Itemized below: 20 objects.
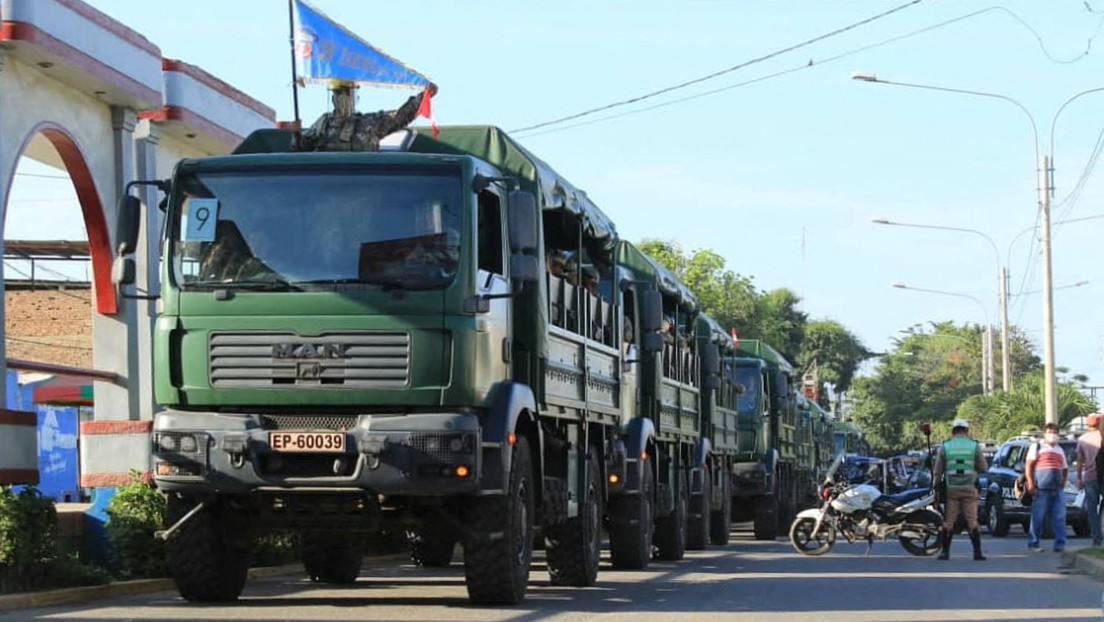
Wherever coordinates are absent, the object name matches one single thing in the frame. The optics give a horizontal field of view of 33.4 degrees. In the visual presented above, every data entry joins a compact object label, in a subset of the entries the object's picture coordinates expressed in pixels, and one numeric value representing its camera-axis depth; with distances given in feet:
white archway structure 56.49
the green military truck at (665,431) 60.59
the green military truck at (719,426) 83.71
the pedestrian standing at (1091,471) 78.12
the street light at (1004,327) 174.38
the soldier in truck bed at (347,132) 44.45
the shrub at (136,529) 48.52
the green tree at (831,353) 392.27
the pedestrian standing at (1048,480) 77.20
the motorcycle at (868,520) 76.33
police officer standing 71.92
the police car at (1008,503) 100.48
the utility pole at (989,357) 223.30
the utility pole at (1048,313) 116.16
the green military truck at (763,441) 99.76
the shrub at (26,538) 42.80
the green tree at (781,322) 285.04
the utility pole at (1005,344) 175.29
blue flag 53.16
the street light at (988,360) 224.74
